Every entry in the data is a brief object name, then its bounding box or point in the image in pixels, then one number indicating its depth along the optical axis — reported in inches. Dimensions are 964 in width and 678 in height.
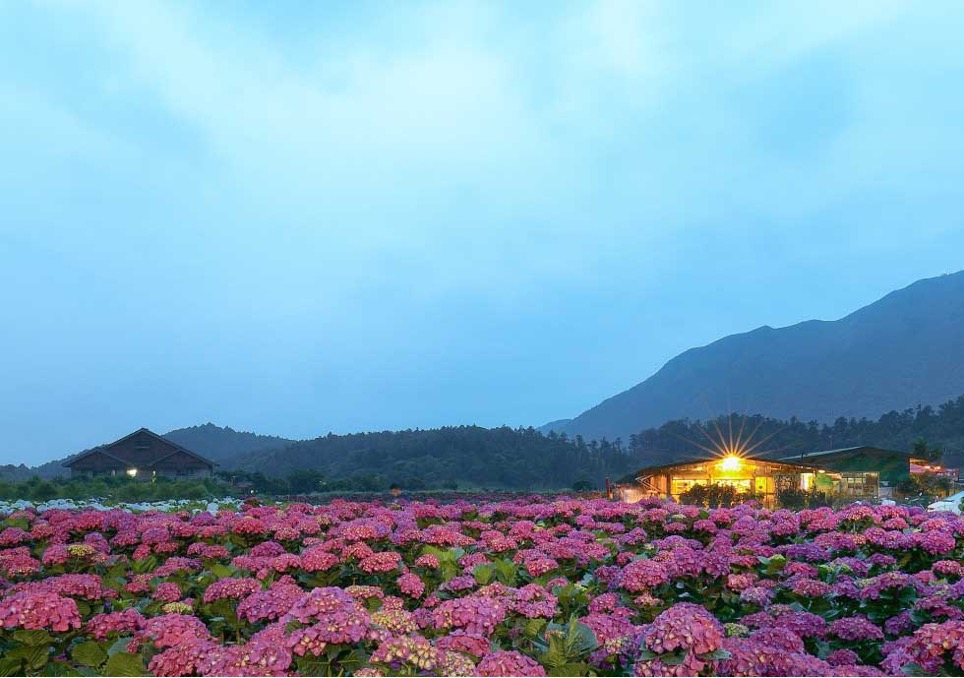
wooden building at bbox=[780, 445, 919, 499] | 1614.2
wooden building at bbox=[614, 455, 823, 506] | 1392.7
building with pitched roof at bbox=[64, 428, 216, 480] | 1905.8
